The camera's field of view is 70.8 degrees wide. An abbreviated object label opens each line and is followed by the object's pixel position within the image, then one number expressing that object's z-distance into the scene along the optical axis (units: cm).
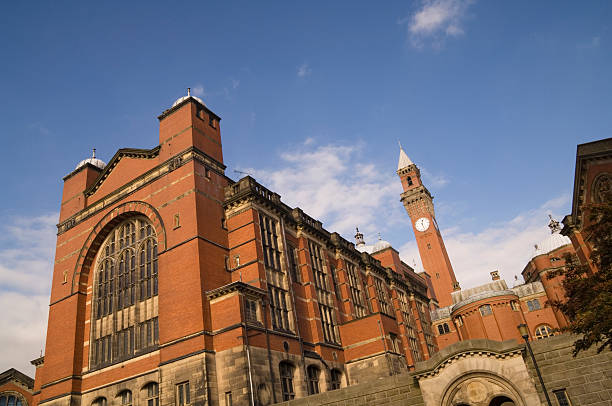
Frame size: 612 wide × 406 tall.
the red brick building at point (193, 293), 2452
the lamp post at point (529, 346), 1647
